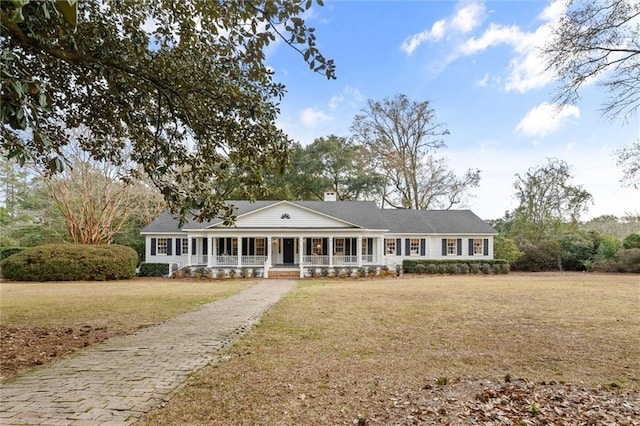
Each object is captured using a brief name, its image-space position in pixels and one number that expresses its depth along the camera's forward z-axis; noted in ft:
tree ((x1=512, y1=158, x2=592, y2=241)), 103.14
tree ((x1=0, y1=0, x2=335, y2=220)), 18.12
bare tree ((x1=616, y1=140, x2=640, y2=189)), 27.94
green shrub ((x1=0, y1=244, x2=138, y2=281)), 65.36
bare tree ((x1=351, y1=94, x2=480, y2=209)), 112.06
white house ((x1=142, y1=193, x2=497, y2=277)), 76.43
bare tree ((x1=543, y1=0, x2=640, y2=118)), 22.15
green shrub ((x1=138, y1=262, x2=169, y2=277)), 76.06
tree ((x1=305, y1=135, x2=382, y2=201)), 113.70
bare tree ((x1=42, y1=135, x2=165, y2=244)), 76.54
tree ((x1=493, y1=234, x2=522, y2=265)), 87.35
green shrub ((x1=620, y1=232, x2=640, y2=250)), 83.04
